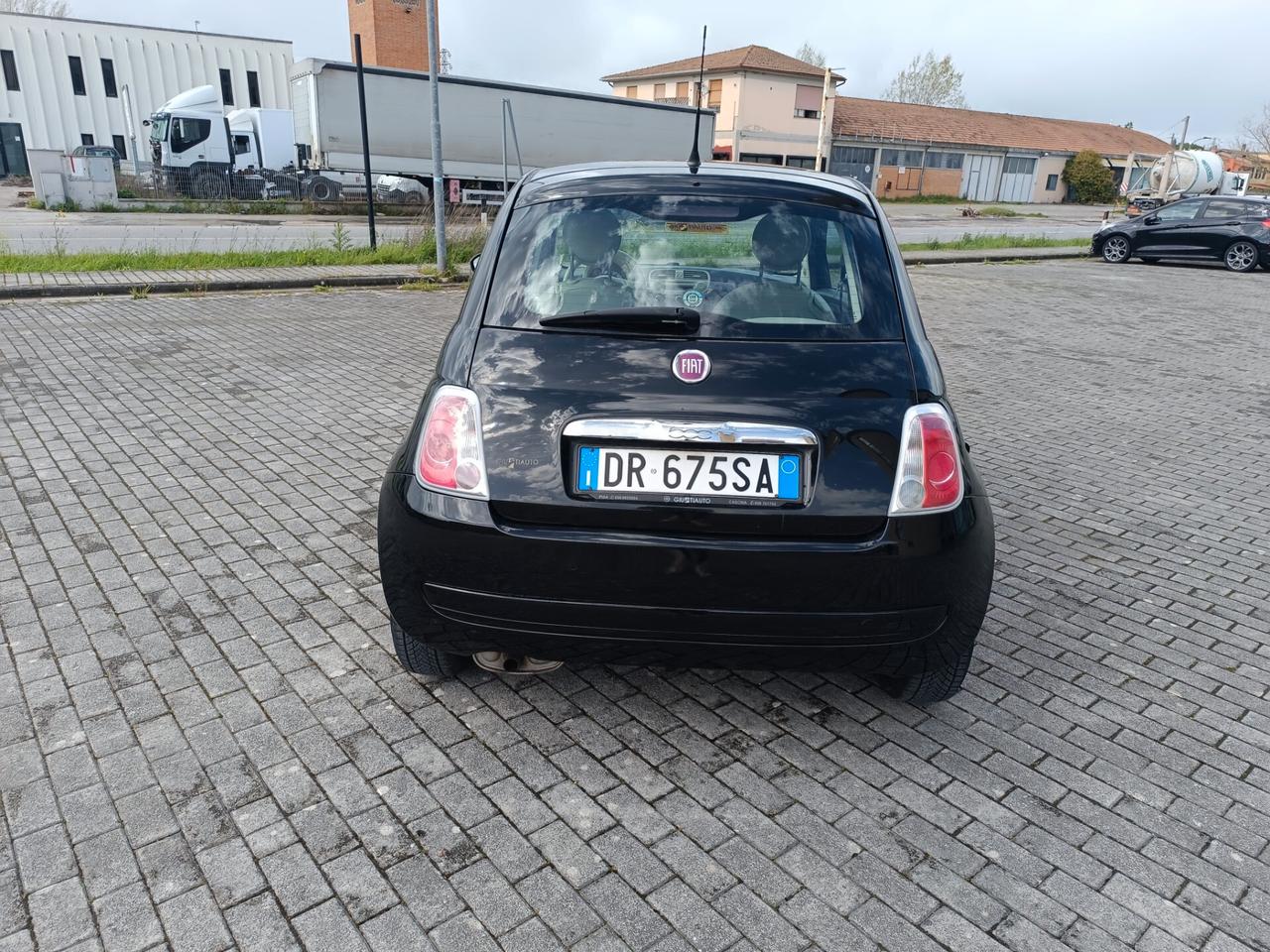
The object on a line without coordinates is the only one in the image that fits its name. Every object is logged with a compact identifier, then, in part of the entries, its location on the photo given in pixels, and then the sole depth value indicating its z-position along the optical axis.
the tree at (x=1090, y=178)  69.06
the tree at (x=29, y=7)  64.13
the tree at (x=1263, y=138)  73.56
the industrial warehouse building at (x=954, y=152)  62.44
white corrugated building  47.56
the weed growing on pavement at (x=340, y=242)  14.84
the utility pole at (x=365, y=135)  13.99
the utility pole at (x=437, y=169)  13.27
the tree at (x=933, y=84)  92.00
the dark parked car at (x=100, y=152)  28.60
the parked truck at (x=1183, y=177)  37.34
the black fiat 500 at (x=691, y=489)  2.46
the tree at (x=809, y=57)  97.69
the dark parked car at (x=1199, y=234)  20.36
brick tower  40.69
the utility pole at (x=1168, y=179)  37.62
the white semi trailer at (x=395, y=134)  25.94
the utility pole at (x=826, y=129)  57.66
